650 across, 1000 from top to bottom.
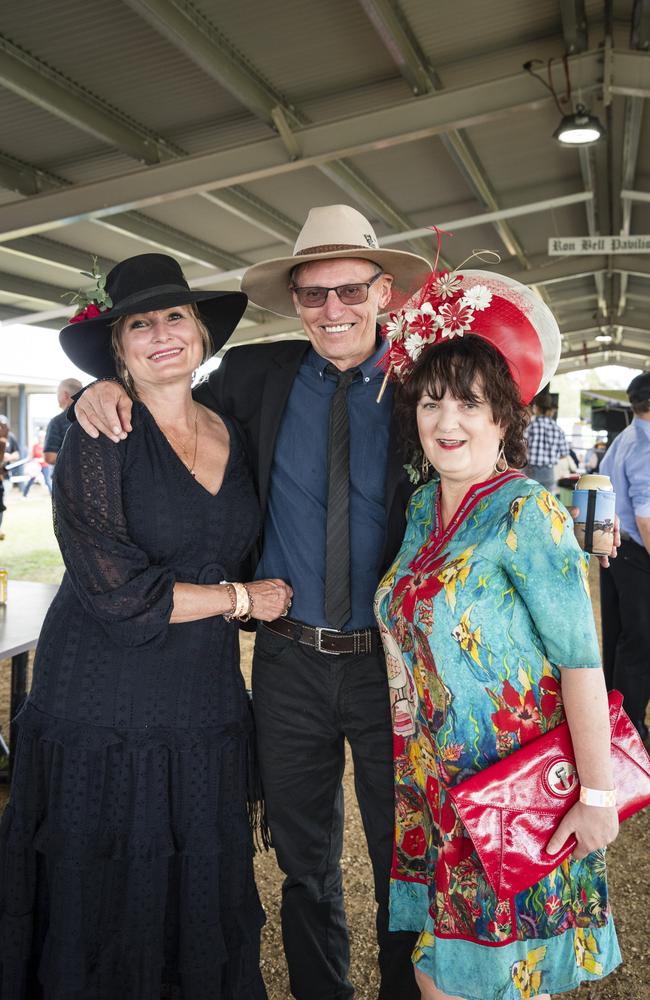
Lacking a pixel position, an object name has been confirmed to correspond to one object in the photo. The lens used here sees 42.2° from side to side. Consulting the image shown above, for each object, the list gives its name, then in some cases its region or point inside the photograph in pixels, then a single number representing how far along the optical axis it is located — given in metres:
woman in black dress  1.75
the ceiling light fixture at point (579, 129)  5.28
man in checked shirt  7.55
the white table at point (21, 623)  2.83
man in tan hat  1.97
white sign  8.03
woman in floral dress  1.46
